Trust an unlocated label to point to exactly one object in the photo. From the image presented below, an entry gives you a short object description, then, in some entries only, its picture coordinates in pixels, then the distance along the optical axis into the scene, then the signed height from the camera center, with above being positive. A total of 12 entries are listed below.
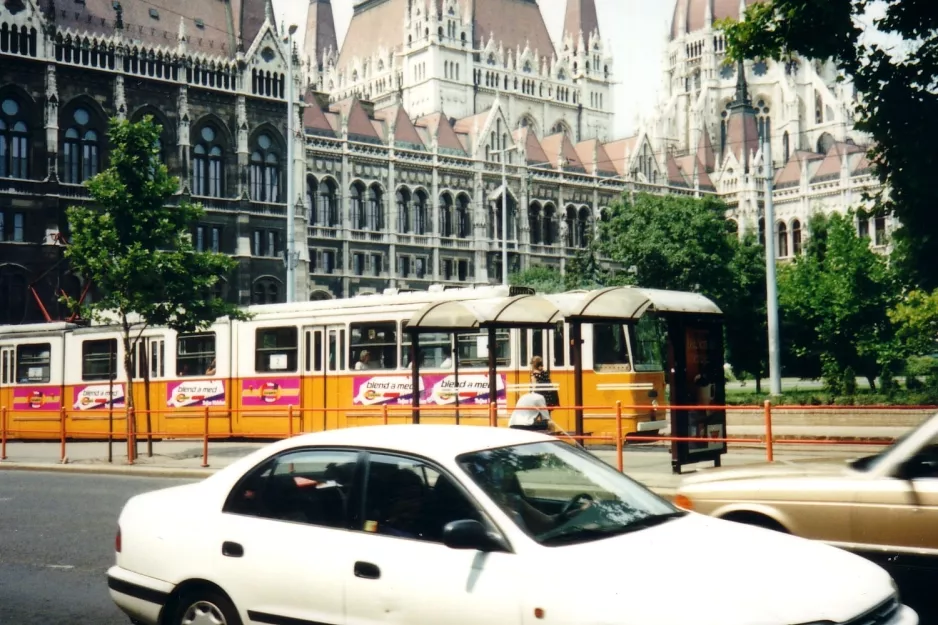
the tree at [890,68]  15.08 +4.21
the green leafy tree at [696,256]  50.19 +4.68
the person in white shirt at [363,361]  23.20 -0.23
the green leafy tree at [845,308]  39.88 +1.48
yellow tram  21.52 -0.36
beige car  6.27 -1.04
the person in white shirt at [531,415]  14.37 -0.95
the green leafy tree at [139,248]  22.20 +2.39
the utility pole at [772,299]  31.45 +1.46
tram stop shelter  14.81 +0.42
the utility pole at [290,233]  33.59 +4.03
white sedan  4.37 -0.98
